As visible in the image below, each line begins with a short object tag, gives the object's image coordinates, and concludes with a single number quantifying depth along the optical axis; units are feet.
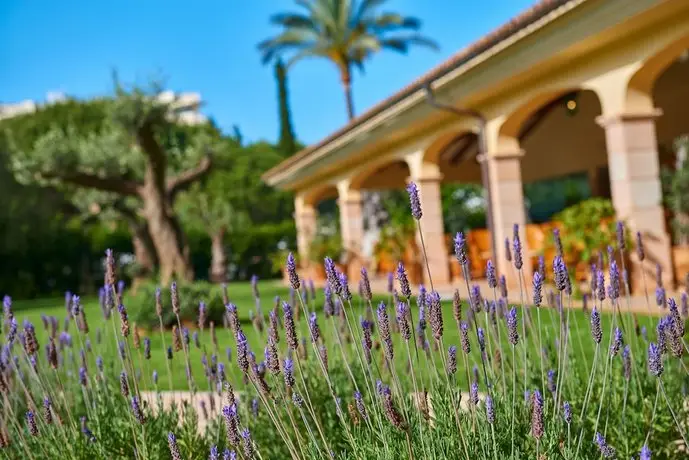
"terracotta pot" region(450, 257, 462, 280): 47.15
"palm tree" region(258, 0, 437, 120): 89.45
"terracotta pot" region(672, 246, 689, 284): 29.30
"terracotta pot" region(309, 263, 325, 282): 60.08
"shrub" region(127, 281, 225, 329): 32.94
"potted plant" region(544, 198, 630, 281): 30.17
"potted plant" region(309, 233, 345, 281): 57.11
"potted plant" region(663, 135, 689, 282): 32.55
